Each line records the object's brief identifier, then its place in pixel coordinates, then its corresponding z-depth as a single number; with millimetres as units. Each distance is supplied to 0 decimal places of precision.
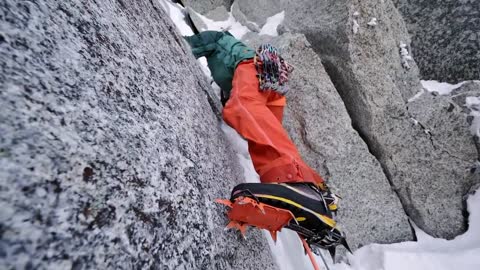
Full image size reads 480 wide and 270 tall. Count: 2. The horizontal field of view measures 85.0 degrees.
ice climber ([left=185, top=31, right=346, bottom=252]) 1522
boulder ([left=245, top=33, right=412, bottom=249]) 3189
